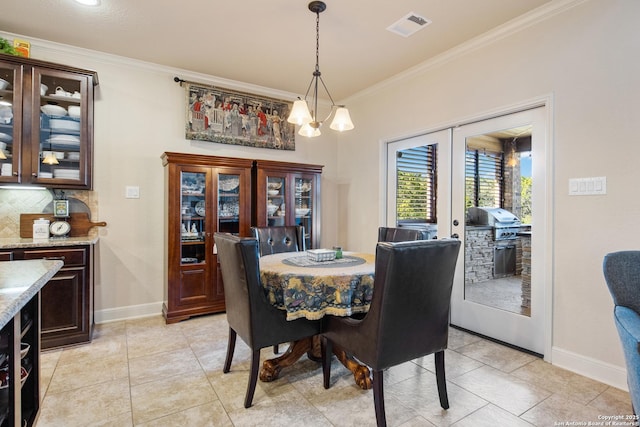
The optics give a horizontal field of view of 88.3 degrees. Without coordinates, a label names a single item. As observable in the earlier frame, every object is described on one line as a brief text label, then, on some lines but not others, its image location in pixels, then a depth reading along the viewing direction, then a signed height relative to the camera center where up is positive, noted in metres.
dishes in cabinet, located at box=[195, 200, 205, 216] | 3.46 +0.03
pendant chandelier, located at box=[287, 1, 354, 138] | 2.28 +0.66
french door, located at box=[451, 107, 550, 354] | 2.54 -0.15
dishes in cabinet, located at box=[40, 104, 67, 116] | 2.85 +0.89
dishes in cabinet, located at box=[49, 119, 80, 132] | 2.90 +0.78
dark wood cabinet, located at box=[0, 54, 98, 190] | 2.71 +0.76
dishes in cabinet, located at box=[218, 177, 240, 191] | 3.55 +0.31
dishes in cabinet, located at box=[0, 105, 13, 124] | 2.72 +0.81
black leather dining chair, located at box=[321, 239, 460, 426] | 1.55 -0.48
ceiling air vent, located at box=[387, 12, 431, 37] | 2.59 +1.54
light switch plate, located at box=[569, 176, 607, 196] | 2.17 +0.19
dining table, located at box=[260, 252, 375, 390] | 1.84 -0.45
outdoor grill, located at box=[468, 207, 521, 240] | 2.79 -0.06
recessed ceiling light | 2.40 +1.54
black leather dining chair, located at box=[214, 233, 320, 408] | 1.83 -0.57
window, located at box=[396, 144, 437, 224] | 3.45 +0.31
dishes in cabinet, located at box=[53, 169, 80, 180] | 2.90 +0.34
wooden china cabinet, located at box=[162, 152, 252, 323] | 3.27 -0.09
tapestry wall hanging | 3.71 +1.13
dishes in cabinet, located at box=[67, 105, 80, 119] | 2.97 +0.91
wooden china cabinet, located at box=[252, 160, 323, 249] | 3.73 +0.20
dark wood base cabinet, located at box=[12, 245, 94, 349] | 2.60 -0.70
